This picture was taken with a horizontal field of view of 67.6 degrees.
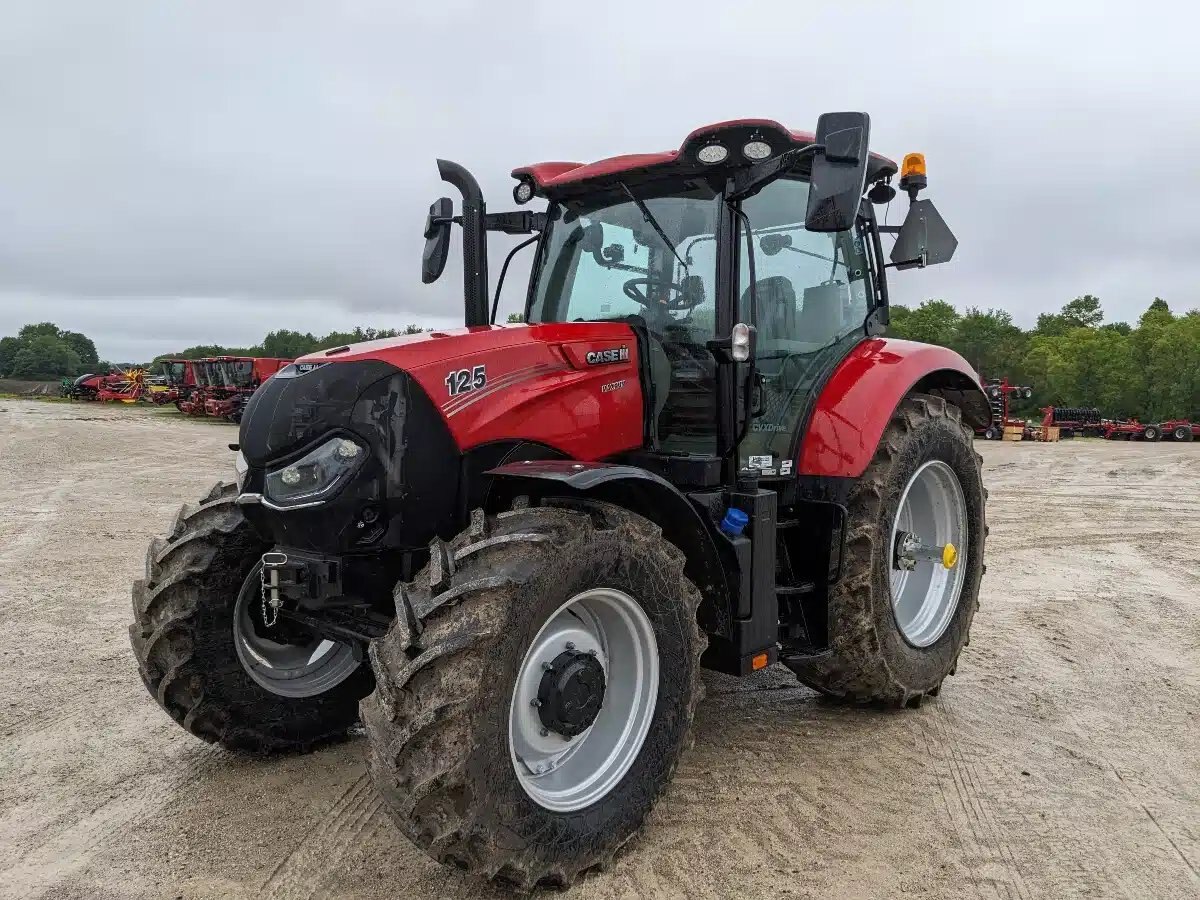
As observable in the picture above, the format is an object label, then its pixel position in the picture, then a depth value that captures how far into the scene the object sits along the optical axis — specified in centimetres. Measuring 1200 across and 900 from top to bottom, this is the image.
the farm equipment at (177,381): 3150
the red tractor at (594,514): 253
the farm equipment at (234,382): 2781
